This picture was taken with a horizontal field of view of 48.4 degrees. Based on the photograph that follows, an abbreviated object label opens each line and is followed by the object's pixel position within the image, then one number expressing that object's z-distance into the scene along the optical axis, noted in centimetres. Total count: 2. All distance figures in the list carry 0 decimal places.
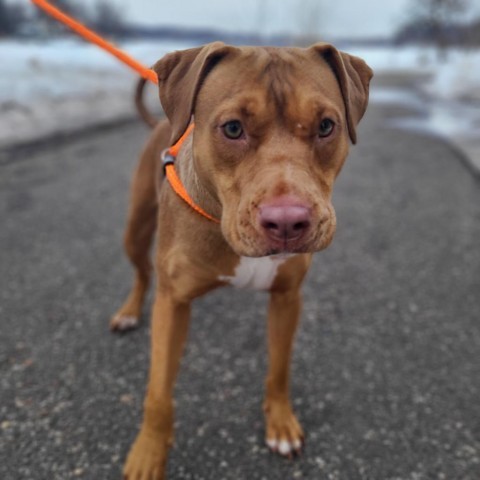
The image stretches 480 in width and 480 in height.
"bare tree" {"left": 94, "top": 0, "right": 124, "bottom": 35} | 3499
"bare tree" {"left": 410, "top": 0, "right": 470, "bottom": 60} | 4575
